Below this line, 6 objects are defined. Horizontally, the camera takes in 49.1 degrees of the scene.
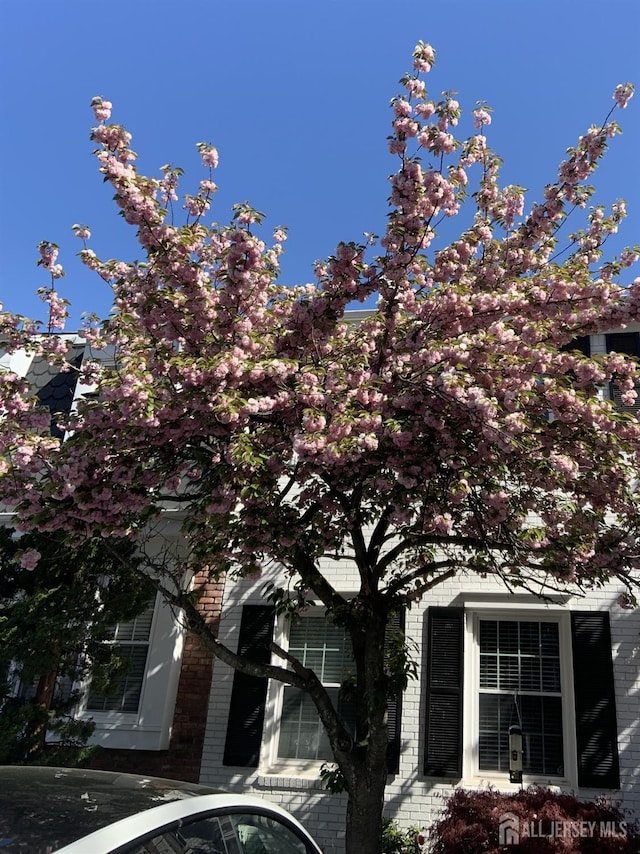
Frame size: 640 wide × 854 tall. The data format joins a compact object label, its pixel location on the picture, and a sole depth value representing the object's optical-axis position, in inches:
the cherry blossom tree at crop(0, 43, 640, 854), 213.2
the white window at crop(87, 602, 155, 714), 358.0
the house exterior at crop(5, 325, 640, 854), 305.7
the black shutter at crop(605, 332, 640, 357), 386.6
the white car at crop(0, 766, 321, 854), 88.7
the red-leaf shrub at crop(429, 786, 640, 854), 217.8
